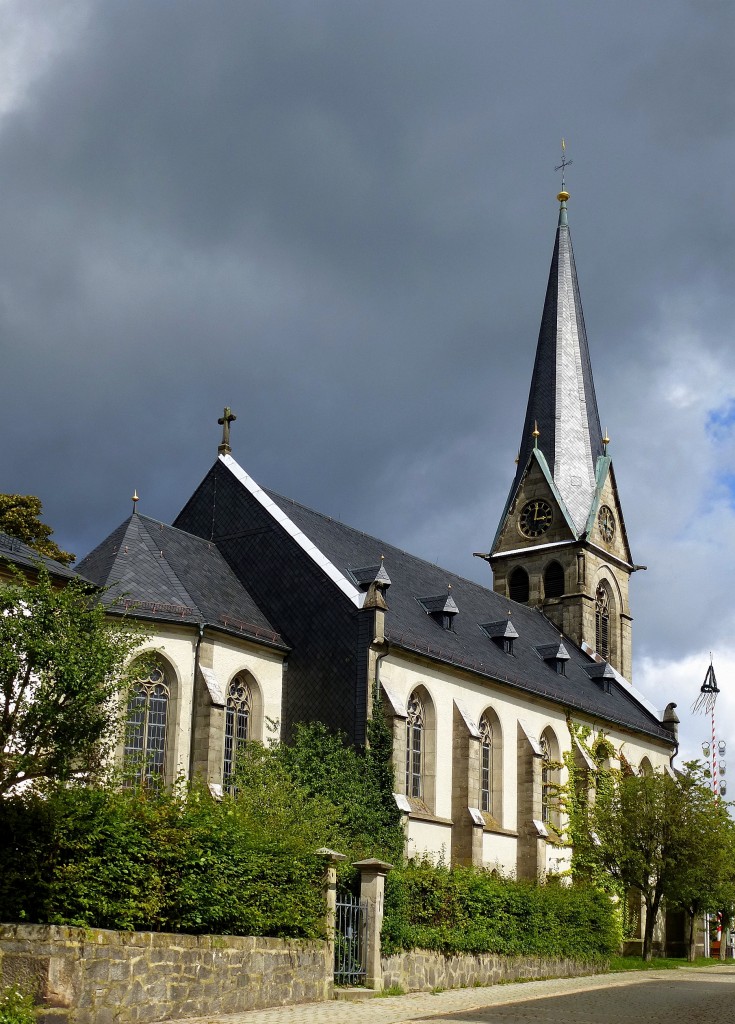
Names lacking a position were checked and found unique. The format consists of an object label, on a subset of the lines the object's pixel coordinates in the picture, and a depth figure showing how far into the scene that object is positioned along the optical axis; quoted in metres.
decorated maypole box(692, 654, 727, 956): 65.12
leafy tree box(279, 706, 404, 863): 32.94
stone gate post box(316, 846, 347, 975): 21.05
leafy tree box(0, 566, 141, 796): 16.75
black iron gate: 21.61
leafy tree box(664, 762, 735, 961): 38.84
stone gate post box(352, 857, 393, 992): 21.99
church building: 33.47
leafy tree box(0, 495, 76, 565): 41.81
